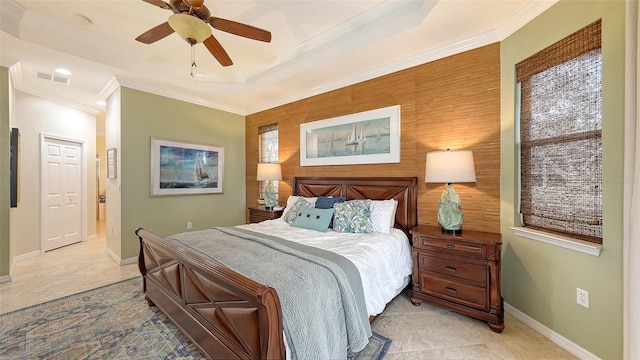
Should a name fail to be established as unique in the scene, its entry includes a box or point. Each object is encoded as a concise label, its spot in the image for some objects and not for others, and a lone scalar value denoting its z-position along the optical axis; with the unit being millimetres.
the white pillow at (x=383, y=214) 2752
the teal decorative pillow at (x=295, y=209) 3234
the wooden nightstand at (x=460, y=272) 2141
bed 1205
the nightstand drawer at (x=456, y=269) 2191
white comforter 2002
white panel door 4426
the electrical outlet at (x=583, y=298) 1798
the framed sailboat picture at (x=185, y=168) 4059
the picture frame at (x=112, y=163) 3826
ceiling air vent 3508
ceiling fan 1804
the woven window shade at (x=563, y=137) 1825
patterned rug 1878
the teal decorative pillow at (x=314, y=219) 2920
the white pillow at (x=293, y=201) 3516
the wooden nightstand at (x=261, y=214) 4035
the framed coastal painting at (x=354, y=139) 3250
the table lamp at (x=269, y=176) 4312
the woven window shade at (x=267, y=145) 4819
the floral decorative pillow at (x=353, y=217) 2753
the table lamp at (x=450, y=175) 2414
